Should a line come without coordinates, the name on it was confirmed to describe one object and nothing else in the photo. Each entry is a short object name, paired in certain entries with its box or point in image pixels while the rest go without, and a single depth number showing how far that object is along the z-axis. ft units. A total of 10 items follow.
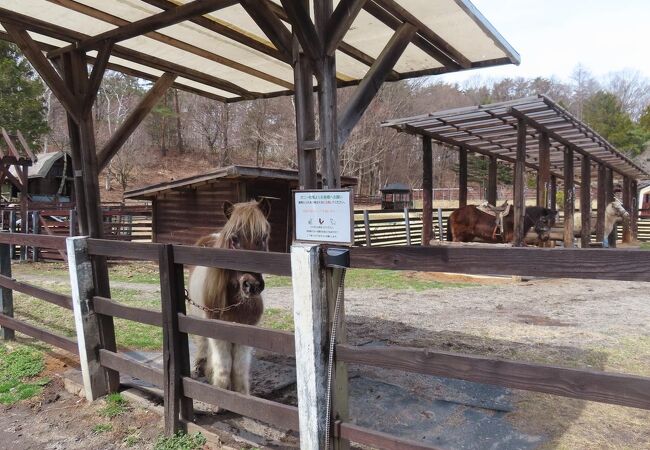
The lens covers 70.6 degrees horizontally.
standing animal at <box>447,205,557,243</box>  38.96
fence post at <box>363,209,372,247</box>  52.95
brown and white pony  11.79
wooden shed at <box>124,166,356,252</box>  42.22
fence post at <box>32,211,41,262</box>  44.91
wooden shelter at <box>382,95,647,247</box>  30.86
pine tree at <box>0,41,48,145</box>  80.23
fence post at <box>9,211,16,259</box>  46.16
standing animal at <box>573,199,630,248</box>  54.19
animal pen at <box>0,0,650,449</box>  6.76
